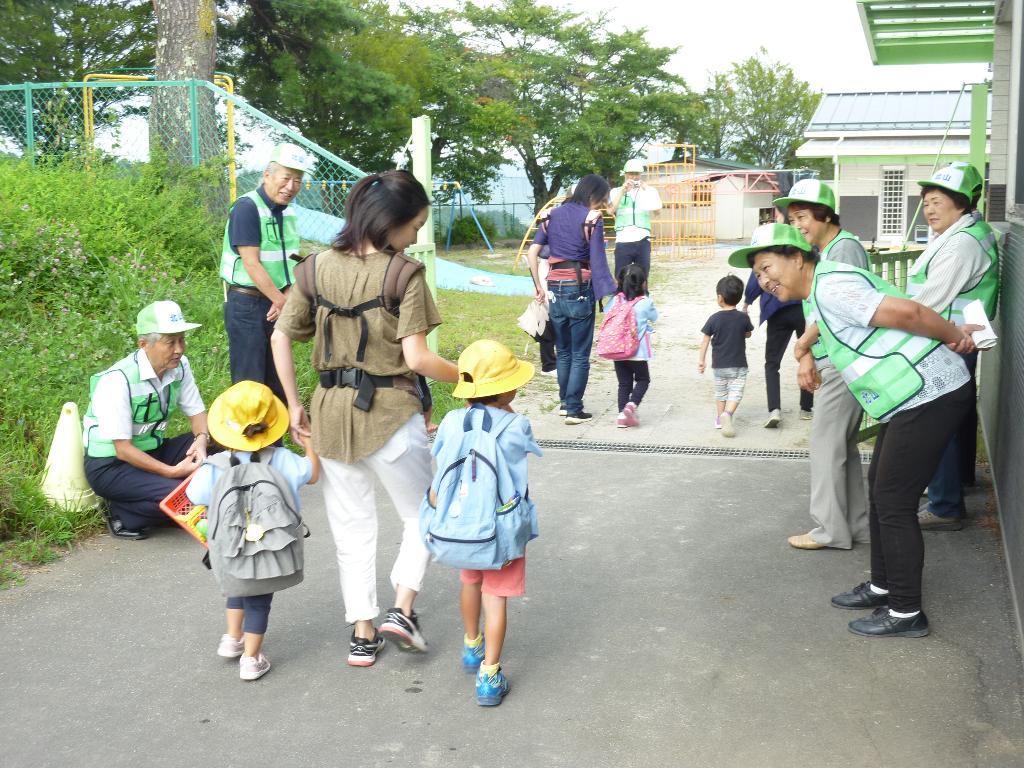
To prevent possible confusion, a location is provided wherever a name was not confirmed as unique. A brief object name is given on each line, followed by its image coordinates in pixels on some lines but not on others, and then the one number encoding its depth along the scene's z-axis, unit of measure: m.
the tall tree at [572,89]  38.56
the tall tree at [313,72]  22.95
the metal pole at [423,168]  8.82
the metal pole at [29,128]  11.35
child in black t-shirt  7.73
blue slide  18.88
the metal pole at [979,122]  9.20
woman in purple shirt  8.08
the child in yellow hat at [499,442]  3.76
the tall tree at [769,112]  56.34
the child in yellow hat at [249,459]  3.96
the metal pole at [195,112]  11.00
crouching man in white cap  5.48
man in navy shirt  6.12
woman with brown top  3.93
